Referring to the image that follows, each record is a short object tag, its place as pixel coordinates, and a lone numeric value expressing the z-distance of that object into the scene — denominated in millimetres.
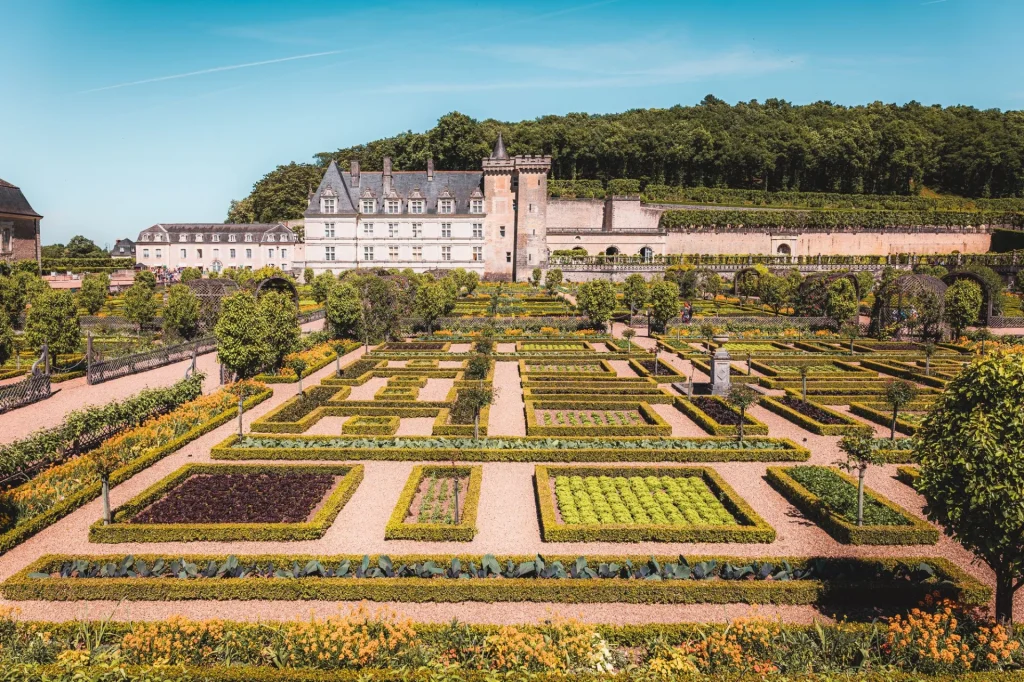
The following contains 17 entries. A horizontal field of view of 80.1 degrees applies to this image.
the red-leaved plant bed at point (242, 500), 14136
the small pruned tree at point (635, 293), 43328
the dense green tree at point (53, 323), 27125
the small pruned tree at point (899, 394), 18734
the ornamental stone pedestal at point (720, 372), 24547
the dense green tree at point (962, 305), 34562
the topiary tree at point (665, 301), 38344
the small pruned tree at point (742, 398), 18570
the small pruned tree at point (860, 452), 13547
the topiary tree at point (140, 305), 37344
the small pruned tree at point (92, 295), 43688
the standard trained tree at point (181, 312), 33406
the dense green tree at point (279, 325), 27203
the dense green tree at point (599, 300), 38031
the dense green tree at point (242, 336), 23641
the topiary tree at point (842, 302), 39406
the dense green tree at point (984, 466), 9055
